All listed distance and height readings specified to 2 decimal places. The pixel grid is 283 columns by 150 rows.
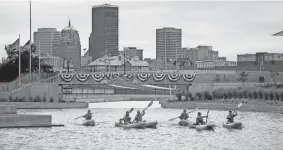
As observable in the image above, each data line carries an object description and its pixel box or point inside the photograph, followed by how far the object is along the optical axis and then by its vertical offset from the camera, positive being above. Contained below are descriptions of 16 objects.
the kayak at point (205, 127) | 67.88 -3.93
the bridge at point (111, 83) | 113.88 -0.28
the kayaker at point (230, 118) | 69.88 -3.26
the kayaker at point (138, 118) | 70.09 -3.25
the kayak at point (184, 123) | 73.72 -3.89
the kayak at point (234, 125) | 69.69 -3.88
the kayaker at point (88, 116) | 74.78 -3.26
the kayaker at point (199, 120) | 68.44 -3.37
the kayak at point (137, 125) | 69.00 -3.82
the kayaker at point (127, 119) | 70.45 -3.35
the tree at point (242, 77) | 134.10 +0.67
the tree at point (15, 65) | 138.62 +3.06
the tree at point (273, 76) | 137.32 +0.85
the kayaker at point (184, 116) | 74.31 -3.27
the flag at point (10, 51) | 147.04 +5.77
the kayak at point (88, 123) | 74.12 -3.88
